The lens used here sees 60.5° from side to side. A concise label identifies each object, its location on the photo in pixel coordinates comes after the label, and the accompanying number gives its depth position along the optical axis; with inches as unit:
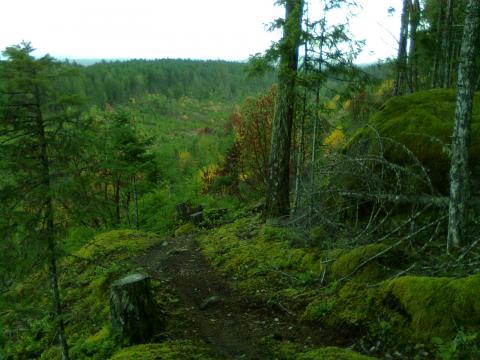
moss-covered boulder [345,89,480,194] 289.3
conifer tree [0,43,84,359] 173.9
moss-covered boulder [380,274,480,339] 161.6
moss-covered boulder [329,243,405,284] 222.1
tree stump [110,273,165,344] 210.8
